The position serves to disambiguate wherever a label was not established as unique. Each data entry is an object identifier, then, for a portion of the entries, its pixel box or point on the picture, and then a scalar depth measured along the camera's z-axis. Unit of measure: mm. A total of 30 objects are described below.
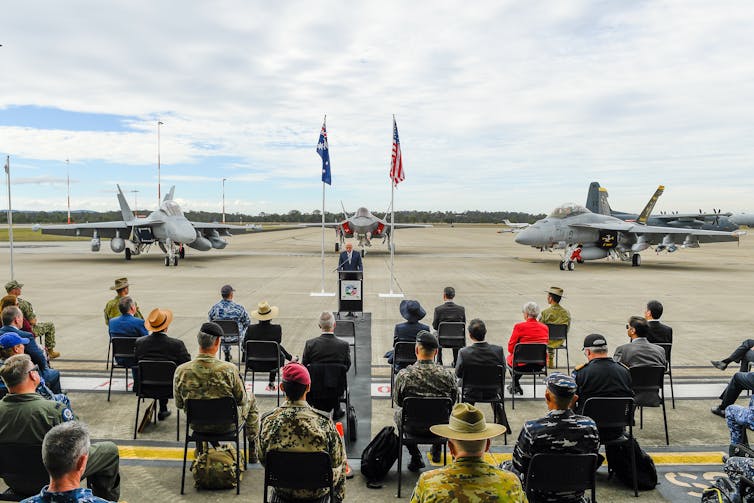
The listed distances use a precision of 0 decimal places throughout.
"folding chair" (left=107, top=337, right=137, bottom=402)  6986
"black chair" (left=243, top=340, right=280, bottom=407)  7105
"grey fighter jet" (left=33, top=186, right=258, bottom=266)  27031
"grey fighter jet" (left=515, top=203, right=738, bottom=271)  26438
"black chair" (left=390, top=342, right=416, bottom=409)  6988
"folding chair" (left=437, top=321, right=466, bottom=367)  8281
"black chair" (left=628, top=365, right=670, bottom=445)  5789
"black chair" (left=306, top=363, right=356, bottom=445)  5707
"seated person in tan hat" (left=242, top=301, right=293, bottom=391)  7492
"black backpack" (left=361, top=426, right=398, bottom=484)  5008
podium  12305
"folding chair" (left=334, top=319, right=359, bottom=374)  9173
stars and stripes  14930
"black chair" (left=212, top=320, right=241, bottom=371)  8211
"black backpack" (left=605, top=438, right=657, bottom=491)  4879
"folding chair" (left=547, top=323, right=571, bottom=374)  8211
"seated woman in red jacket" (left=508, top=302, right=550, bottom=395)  7293
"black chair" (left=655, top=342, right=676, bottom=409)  6965
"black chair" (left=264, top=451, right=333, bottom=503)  3665
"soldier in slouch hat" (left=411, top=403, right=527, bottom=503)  2785
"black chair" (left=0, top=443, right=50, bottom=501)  3707
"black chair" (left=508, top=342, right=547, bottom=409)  6961
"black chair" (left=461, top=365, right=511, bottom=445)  5938
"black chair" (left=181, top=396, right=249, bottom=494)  4699
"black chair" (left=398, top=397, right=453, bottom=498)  4785
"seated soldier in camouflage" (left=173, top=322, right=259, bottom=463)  4871
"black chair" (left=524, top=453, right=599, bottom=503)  3717
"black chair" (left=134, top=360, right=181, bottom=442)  5836
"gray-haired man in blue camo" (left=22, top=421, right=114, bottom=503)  2562
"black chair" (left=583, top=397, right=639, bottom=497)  4812
